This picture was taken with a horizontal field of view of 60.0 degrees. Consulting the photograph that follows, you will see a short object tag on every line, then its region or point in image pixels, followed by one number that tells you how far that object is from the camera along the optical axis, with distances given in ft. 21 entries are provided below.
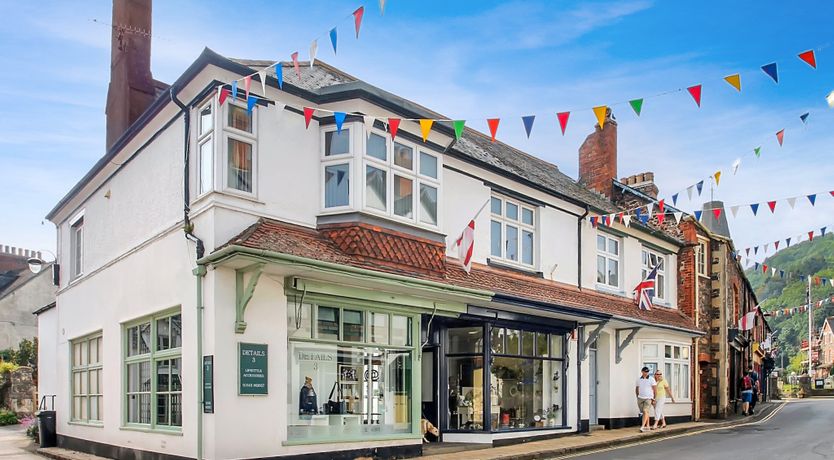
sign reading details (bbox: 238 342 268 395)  34.24
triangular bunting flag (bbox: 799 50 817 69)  31.27
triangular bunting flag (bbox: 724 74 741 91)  32.60
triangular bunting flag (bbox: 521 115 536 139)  36.96
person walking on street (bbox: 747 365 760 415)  91.28
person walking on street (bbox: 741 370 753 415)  83.97
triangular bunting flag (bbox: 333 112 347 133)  35.32
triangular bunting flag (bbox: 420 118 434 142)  37.01
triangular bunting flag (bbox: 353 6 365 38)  30.42
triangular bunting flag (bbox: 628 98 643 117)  34.99
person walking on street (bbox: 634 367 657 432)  61.16
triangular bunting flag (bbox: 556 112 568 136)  37.45
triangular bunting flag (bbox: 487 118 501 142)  36.81
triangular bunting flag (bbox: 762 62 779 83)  31.53
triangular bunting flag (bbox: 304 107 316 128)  36.88
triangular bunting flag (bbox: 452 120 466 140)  37.32
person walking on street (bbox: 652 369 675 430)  62.49
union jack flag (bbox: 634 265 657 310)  67.87
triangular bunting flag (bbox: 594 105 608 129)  35.35
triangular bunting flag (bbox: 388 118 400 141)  36.99
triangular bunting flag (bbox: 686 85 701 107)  34.27
